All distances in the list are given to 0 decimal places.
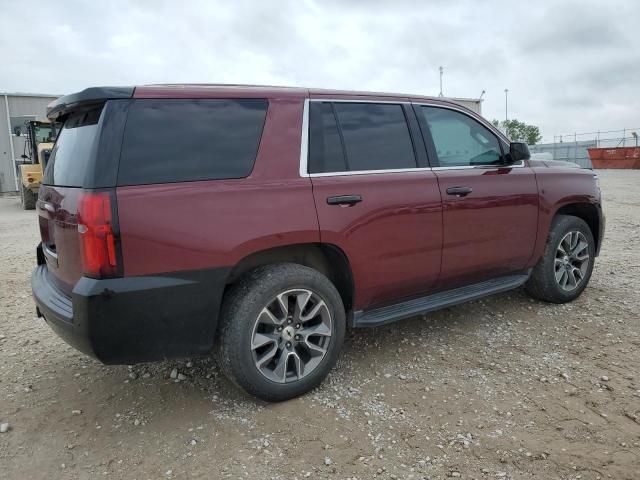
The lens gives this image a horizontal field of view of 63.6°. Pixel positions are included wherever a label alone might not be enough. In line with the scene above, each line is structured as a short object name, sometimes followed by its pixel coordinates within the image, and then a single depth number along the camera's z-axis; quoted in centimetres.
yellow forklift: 1542
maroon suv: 254
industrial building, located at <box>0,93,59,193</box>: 2364
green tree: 6583
